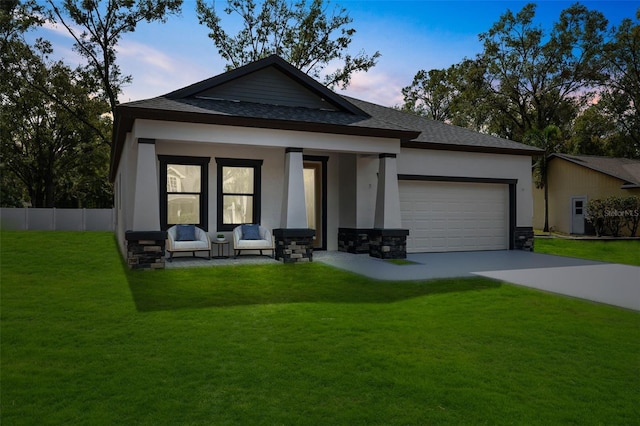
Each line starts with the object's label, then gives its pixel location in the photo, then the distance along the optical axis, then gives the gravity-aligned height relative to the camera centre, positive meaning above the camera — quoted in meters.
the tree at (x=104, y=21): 28.06 +11.66
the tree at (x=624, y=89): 34.41 +9.96
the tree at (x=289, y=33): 31.38 +12.25
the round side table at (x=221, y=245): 13.09 -0.74
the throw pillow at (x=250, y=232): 13.05 -0.36
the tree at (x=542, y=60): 34.09 +11.43
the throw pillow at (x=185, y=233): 12.42 -0.37
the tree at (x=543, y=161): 28.53 +3.49
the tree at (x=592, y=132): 36.12 +6.67
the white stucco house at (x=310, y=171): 11.63 +1.41
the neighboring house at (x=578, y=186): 25.39 +1.83
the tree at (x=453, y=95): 35.31 +10.15
